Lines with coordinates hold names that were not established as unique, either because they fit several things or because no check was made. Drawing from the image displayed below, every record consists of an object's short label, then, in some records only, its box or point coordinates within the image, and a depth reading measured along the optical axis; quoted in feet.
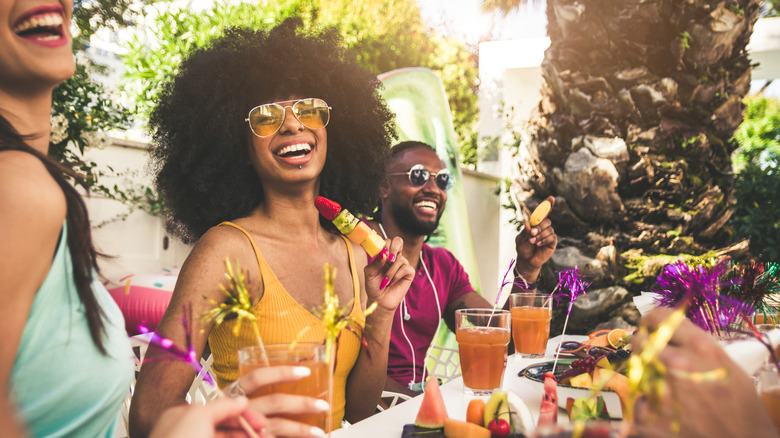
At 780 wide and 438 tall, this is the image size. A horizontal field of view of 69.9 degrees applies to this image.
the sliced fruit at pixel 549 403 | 4.27
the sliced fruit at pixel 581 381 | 4.93
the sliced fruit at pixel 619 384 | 4.08
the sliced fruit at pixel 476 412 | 4.41
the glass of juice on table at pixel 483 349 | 5.88
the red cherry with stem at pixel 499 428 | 4.18
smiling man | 10.84
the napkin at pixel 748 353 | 2.67
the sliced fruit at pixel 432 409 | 4.47
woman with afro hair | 6.25
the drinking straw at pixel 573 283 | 5.36
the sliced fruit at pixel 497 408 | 4.29
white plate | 4.55
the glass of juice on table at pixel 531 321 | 7.18
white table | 4.65
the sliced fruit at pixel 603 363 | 5.27
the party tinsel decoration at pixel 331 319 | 2.81
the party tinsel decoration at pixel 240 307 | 2.88
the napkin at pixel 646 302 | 6.47
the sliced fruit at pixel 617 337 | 7.12
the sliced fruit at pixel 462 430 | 4.17
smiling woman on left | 2.99
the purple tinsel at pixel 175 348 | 2.54
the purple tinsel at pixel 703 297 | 4.64
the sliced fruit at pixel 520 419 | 4.21
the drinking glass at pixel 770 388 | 3.16
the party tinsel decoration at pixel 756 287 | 6.88
